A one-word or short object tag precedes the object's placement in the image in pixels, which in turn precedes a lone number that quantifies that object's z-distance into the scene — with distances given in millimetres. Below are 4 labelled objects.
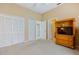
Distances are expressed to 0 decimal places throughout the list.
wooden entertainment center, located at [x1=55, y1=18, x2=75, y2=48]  1962
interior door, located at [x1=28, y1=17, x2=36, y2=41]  1820
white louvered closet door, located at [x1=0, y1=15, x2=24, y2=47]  1837
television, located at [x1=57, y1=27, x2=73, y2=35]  2025
